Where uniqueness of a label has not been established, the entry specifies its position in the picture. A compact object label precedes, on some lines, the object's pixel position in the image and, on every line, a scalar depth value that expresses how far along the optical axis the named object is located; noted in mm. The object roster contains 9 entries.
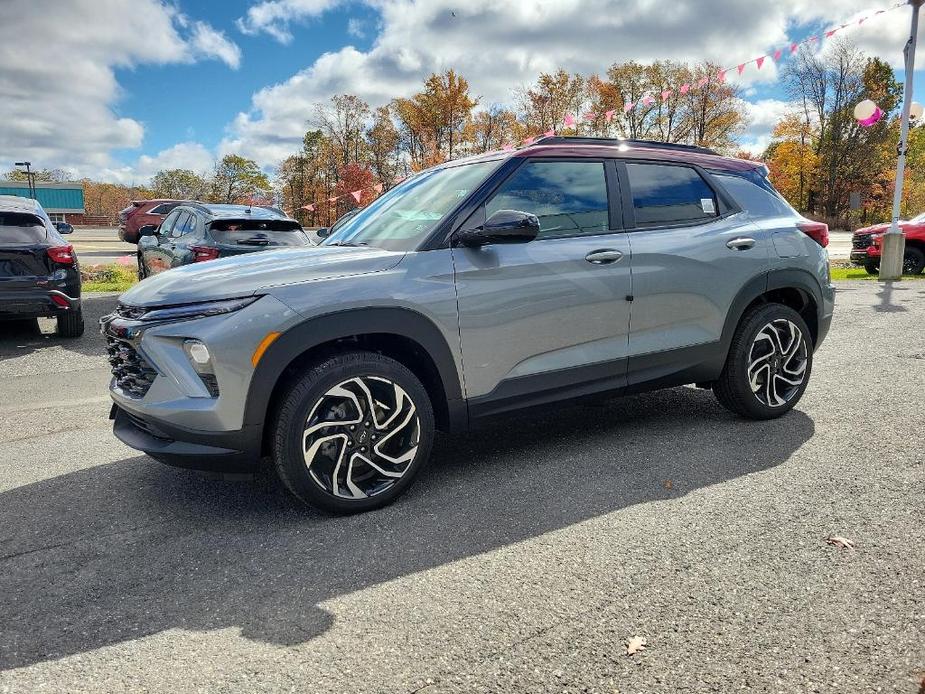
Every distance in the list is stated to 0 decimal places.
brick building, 74000
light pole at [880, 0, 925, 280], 14445
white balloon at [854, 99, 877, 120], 13352
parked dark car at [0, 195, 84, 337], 7613
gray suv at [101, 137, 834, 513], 3066
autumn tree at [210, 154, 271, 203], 73812
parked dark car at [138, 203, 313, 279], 8148
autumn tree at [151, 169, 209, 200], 87188
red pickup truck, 15688
